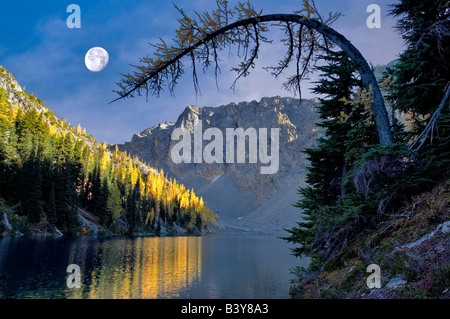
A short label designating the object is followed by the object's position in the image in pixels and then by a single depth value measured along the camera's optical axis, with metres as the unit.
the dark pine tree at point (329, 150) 11.81
